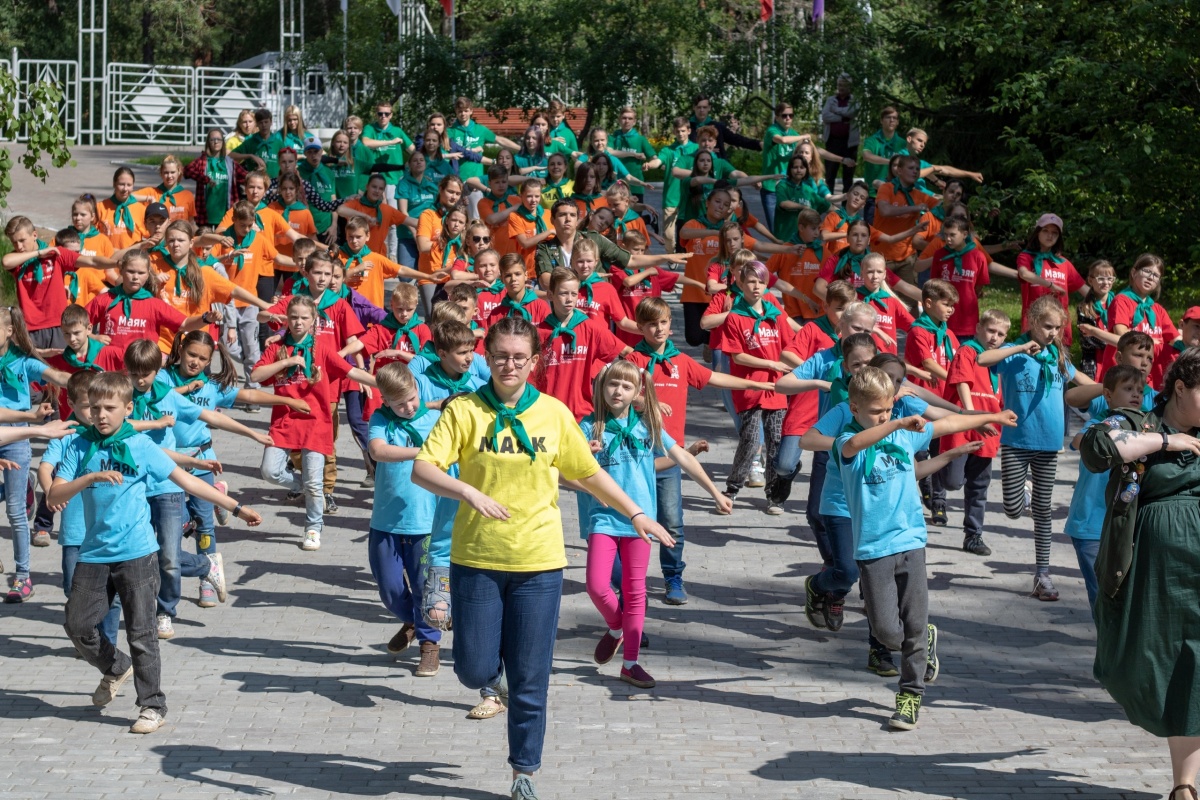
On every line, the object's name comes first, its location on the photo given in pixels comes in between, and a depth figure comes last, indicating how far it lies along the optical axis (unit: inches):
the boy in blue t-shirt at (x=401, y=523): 309.7
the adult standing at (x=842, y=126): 852.6
